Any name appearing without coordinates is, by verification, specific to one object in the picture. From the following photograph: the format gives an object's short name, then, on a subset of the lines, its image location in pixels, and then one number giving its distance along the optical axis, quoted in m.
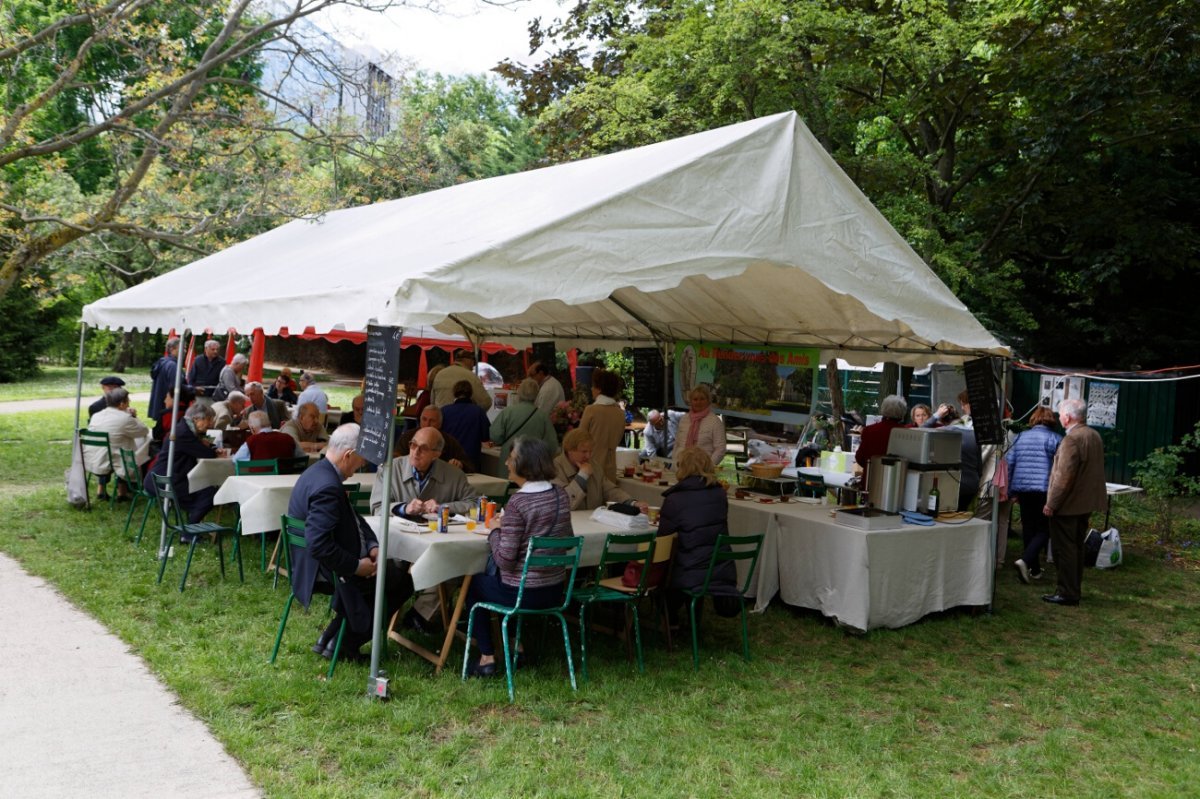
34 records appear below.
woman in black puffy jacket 5.79
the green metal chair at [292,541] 5.17
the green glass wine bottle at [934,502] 7.05
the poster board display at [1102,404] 14.15
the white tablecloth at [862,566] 6.53
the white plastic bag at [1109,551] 9.29
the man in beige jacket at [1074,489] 7.45
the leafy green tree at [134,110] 11.13
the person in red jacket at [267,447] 7.87
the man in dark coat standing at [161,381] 13.06
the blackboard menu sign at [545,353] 13.48
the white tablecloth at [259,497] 6.93
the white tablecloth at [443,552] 5.18
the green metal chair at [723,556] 5.66
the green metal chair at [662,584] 5.70
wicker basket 8.74
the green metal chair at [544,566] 5.02
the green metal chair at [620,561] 5.42
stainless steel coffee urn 6.80
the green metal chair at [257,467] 7.57
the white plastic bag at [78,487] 9.73
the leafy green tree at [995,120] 12.39
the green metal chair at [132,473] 8.66
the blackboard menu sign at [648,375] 11.36
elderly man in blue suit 4.96
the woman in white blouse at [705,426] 8.23
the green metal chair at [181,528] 6.85
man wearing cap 9.54
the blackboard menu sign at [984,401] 7.27
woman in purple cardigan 5.10
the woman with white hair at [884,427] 7.93
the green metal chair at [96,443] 9.05
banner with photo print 9.20
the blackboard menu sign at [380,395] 4.83
